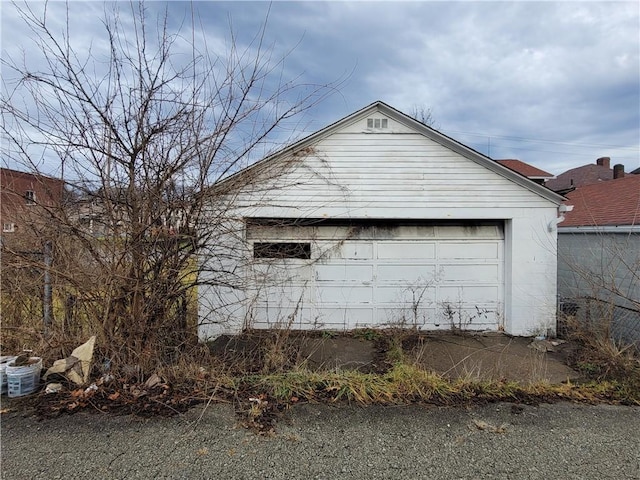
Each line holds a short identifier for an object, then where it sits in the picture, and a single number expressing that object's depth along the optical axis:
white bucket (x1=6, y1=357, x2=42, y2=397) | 3.73
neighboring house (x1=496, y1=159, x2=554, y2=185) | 8.87
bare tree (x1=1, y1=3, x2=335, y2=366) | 4.16
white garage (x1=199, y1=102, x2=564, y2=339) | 6.89
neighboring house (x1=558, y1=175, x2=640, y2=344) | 6.07
